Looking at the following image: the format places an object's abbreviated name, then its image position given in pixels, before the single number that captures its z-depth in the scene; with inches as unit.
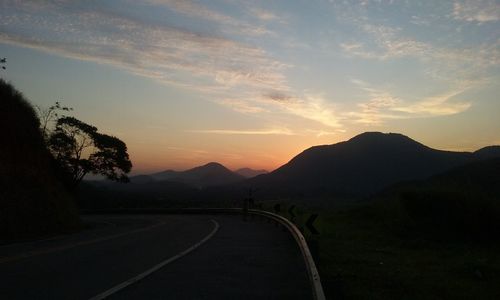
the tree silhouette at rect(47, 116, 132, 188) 2325.3
